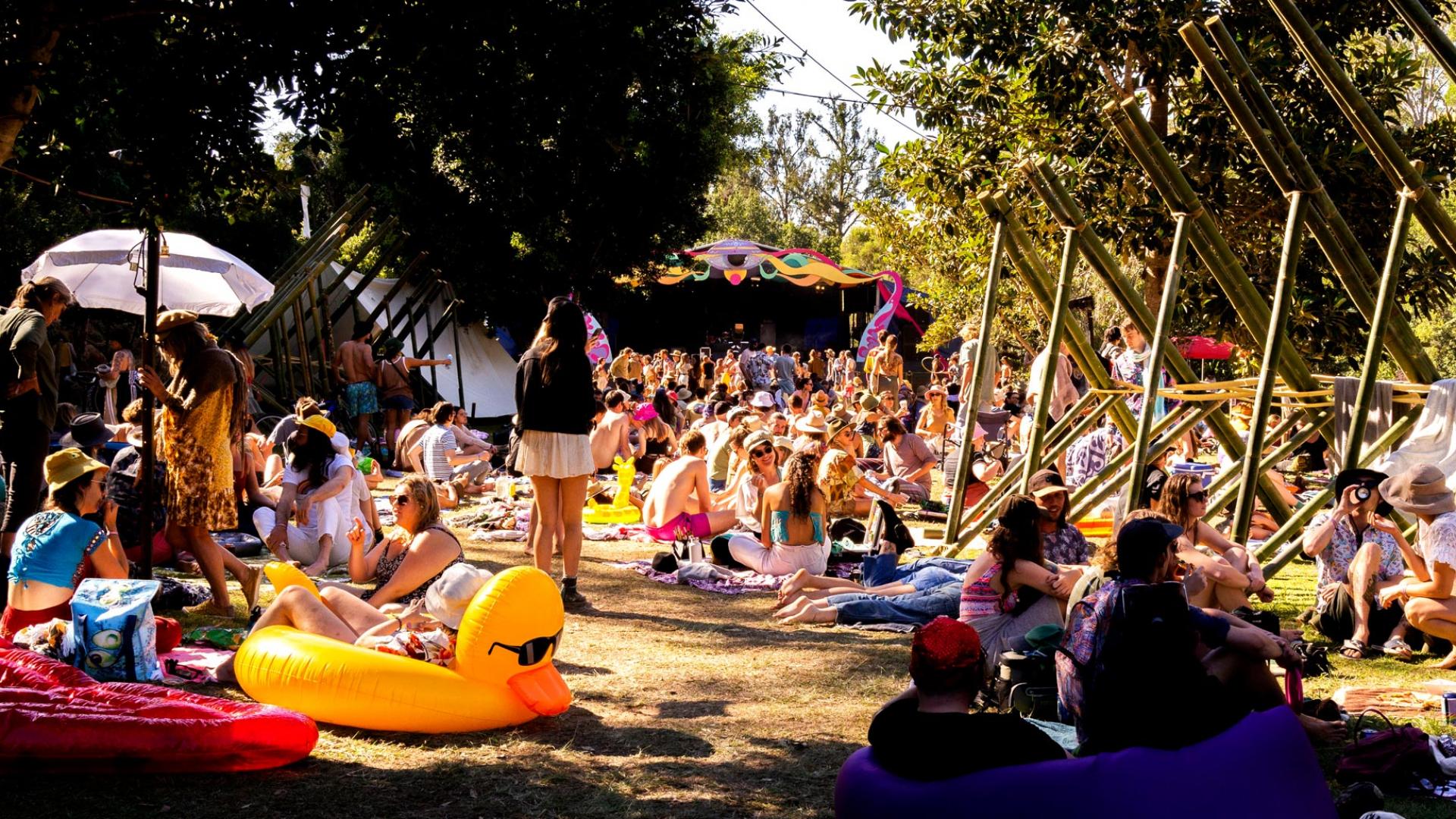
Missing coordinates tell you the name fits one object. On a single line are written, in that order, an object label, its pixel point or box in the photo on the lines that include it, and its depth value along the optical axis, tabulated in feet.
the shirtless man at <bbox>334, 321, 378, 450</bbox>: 57.62
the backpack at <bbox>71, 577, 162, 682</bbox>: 18.56
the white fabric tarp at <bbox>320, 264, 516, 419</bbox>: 73.97
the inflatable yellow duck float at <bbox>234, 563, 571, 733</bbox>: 17.51
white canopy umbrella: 44.16
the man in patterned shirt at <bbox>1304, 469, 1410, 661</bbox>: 23.17
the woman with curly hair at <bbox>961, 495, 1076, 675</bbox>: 20.26
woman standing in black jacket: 26.27
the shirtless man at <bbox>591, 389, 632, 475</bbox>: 44.96
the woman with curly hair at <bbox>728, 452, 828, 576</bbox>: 29.17
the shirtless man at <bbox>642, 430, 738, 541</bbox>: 35.17
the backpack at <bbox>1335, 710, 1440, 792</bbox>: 15.84
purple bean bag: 11.97
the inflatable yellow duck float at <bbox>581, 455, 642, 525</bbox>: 40.78
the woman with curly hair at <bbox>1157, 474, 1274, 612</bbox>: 20.62
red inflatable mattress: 15.44
